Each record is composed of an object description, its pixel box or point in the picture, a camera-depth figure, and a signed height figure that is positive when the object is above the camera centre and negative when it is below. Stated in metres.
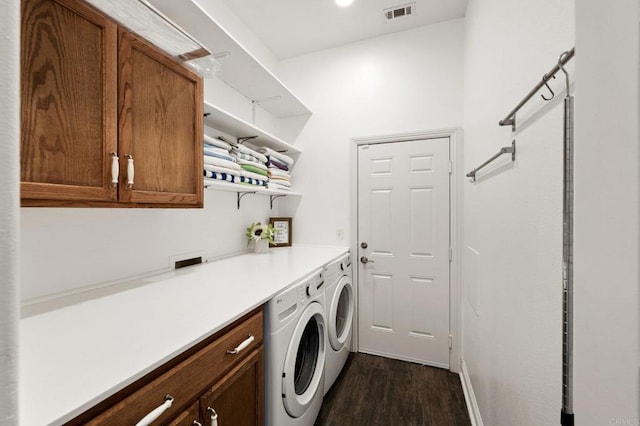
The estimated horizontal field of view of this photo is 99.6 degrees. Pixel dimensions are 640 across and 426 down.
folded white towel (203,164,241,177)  1.57 +0.25
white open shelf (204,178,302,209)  1.58 +0.16
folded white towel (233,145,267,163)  1.90 +0.44
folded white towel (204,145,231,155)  1.61 +0.38
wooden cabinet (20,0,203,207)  0.80 +0.35
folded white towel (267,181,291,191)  2.25 +0.22
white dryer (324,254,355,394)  1.85 -0.81
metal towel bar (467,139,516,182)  1.08 +0.25
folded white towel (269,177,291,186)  2.32 +0.27
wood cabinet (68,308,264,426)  0.62 -0.50
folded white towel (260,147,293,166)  2.27 +0.50
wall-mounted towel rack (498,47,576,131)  0.65 +0.37
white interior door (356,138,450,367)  2.31 -0.33
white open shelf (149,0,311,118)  1.35 +1.00
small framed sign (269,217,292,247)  2.62 -0.19
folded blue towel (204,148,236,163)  1.60 +0.34
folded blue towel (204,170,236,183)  1.57 +0.21
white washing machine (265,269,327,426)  1.17 -0.71
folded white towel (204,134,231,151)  1.61 +0.42
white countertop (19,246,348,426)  0.56 -0.37
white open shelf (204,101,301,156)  1.65 +0.60
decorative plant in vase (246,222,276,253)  2.31 -0.22
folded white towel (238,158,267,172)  1.91 +0.35
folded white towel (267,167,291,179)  2.31 +0.34
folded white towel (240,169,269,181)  1.90 +0.27
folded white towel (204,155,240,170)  1.58 +0.30
